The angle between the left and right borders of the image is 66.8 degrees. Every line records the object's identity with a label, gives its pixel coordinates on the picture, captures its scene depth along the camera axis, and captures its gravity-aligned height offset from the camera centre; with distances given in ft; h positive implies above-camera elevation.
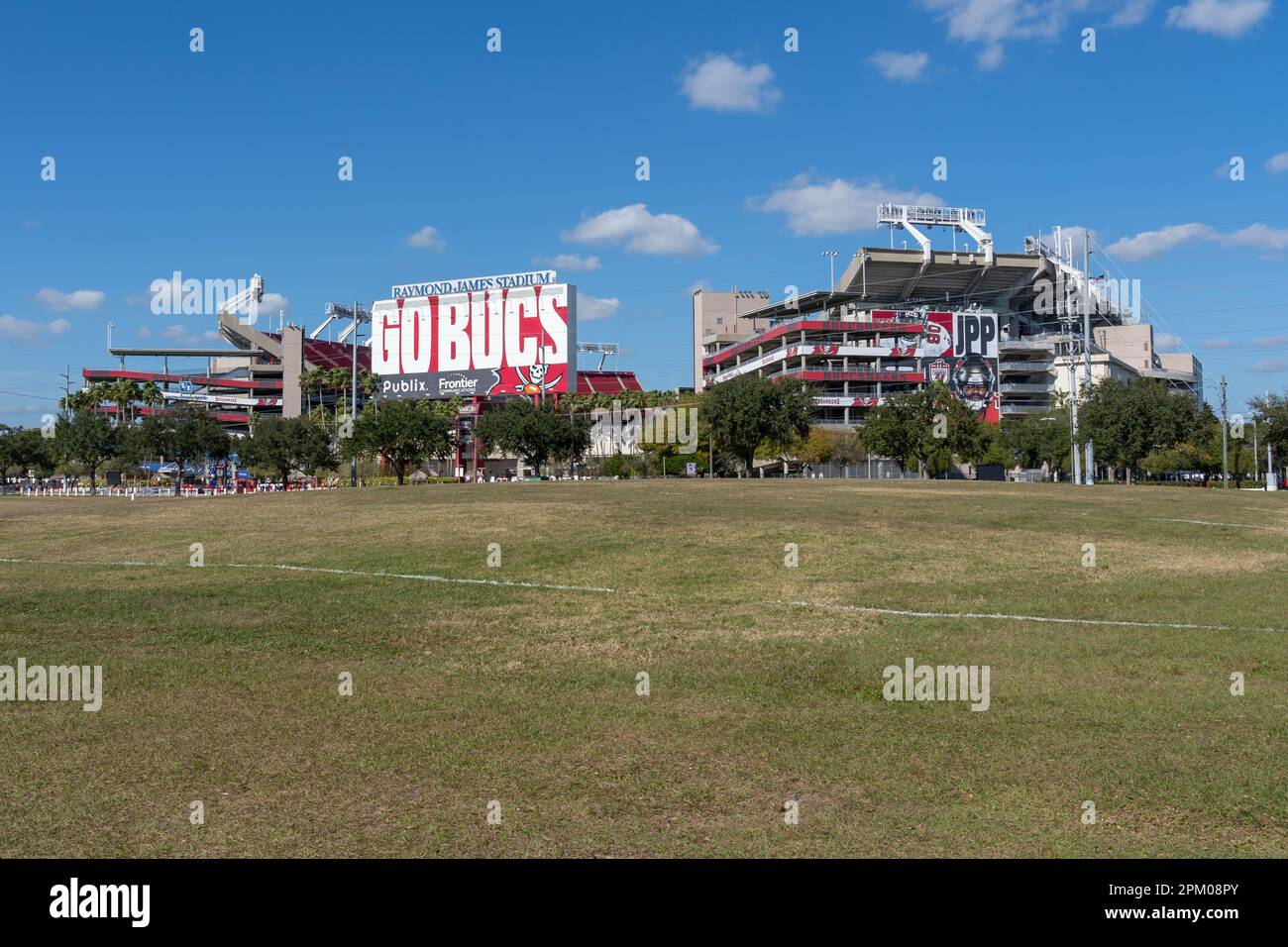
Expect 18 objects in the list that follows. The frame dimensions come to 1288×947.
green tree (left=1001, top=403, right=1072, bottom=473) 397.80 +15.40
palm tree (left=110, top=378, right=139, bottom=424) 551.18 +53.63
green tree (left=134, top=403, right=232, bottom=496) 333.83 +17.70
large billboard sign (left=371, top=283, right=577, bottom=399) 532.32 +80.01
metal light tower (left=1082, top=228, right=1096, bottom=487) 362.74 +70.19
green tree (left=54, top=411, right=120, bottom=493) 347.15 +17.65
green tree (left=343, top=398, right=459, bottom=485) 323.57 +16.80
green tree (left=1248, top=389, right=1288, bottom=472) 300.81 +16.34
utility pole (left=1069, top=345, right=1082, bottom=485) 306.35 +13.76
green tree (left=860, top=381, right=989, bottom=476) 288.51 +13.96
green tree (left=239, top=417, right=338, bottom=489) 364.79 +14.94
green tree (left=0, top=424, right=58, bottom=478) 390.83 +16.37
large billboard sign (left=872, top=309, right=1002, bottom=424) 579.48 +74.75
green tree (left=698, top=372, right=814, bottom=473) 299.05 +21.12
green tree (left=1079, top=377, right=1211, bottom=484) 275.80 +15.09
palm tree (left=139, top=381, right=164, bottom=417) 585.63 +56.79
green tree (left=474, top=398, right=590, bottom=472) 342.03 +17.76
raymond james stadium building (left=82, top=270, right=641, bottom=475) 532.73 +80.47
